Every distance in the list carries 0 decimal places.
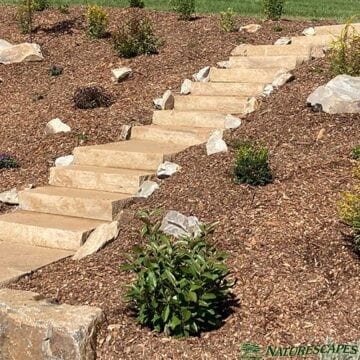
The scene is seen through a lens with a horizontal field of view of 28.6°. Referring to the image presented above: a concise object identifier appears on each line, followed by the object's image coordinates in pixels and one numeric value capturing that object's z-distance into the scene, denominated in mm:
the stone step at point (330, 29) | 12084
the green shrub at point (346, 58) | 9359
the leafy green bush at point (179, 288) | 5152
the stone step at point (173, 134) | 9359
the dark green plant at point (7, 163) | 9750
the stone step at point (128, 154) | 8641
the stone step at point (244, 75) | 10695
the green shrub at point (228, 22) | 13117
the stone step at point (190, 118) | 9750
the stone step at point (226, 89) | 10445
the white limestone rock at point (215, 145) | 8289
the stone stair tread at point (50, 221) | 7656
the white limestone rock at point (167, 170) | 8125
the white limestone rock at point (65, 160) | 9391
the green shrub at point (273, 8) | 13977
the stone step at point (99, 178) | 8281
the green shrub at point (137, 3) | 15328
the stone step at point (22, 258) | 6684
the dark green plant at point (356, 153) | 7434
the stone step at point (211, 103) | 10055
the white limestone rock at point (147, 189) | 7837
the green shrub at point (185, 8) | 14016
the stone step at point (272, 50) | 11352
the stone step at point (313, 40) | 11552
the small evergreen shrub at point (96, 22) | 13484
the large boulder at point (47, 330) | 5137
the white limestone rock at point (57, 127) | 10281
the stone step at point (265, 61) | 10969
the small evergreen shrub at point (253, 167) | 7160
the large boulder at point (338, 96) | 8492
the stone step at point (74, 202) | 7840
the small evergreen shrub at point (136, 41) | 12328
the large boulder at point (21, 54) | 12836
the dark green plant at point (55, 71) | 12186
